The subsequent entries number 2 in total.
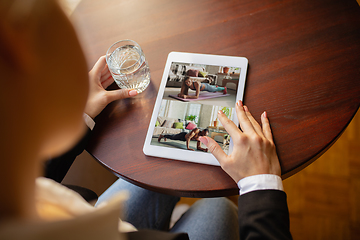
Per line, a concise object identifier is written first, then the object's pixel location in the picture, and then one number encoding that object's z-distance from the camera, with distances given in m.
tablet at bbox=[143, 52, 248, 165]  0.57
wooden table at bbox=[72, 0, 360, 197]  0.54
